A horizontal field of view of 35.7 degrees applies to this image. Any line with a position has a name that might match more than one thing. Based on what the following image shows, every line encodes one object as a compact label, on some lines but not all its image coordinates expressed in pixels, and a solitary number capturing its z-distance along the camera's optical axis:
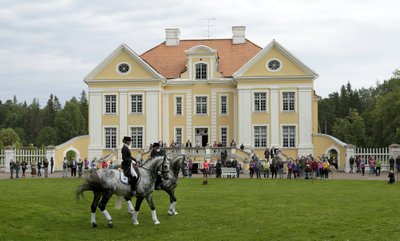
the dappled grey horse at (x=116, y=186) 15.88
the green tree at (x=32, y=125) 126.38
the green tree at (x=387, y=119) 62.75
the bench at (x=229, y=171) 38.53
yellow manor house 48.84
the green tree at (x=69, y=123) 110.06
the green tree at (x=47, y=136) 110.55
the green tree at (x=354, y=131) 86.94
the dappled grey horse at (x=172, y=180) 17.61
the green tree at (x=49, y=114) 127.11
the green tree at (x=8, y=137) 100.25
